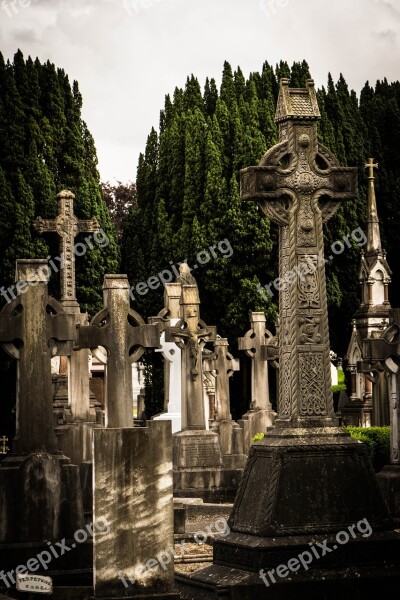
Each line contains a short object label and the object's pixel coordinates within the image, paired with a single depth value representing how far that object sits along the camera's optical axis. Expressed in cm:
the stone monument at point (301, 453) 984
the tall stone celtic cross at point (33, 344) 1262
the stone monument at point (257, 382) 2320
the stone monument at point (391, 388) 1510
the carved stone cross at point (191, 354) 1980
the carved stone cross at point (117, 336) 1311
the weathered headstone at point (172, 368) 2127
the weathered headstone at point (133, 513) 872
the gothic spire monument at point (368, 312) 2855
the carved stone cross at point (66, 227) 2534
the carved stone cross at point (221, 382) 2295
